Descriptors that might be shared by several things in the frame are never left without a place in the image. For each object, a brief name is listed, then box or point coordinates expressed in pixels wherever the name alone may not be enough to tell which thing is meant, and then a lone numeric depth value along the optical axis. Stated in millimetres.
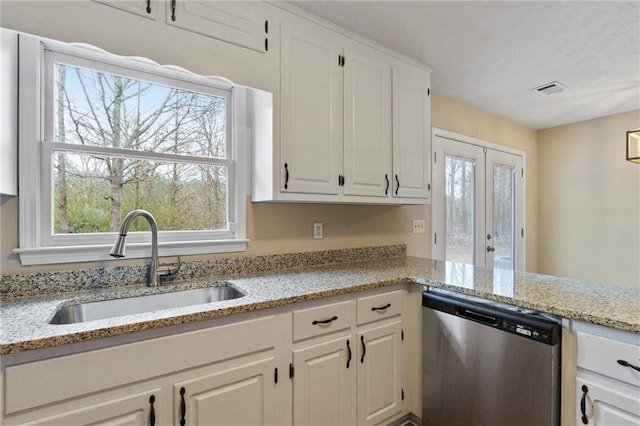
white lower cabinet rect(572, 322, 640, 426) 1113
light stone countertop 1027
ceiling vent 2735
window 1435
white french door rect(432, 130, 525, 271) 3062
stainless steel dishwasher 1304
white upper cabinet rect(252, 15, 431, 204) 1793
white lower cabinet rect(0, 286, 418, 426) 979
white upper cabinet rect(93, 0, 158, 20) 1305
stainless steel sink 1333
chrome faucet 1398
